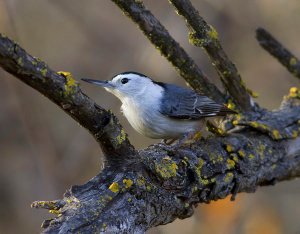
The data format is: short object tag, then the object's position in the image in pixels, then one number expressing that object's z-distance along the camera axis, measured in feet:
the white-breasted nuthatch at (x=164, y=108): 19.53
